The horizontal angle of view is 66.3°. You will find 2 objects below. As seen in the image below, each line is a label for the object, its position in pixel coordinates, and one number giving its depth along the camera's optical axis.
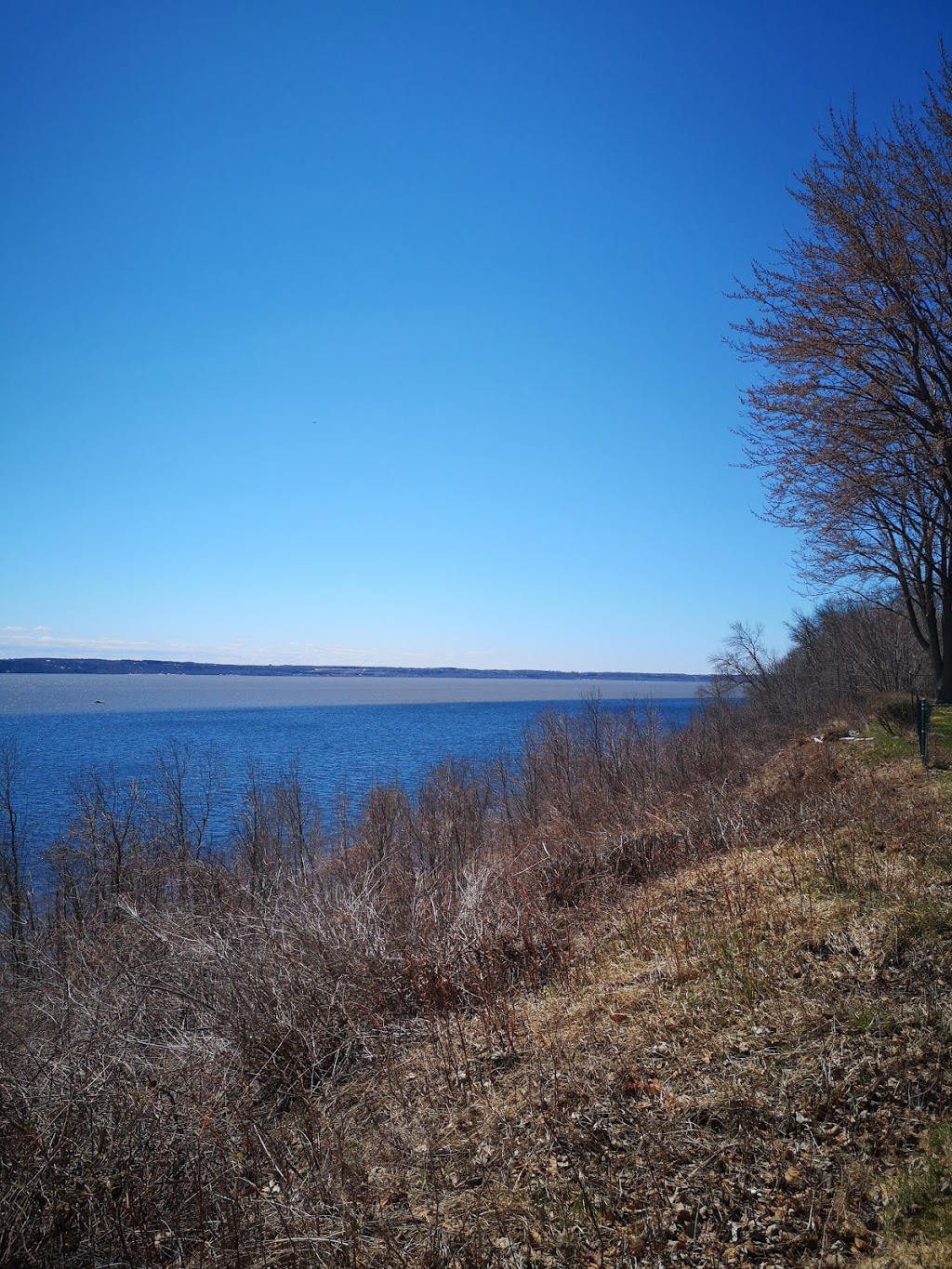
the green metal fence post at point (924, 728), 12.42
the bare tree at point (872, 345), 12.29
